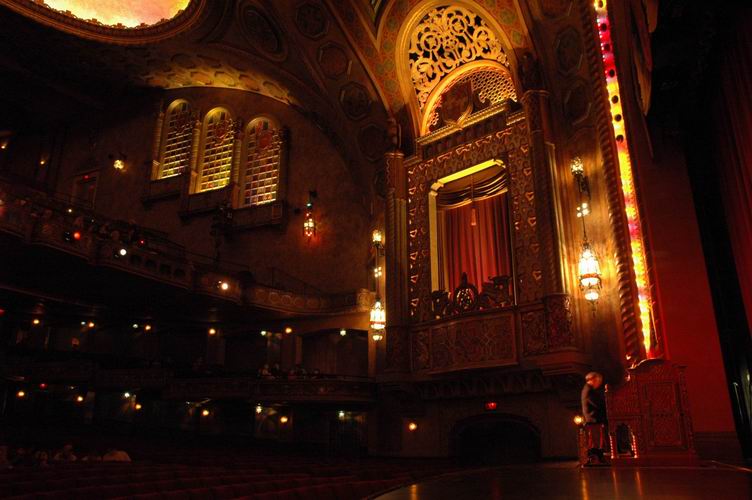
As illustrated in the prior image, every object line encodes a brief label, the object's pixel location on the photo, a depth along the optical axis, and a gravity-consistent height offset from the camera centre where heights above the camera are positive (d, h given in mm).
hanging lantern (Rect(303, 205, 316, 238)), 18422 +6384
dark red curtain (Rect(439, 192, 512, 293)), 13617 +4432
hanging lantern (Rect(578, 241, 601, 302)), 9695 +2535
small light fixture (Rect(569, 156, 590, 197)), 12011 +5149
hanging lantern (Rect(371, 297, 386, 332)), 14055 +2649
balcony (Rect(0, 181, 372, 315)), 13766 +4538
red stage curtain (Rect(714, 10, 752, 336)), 5113 +2695
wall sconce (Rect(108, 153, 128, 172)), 23141 +10414
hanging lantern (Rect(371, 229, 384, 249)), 16297 +5201
